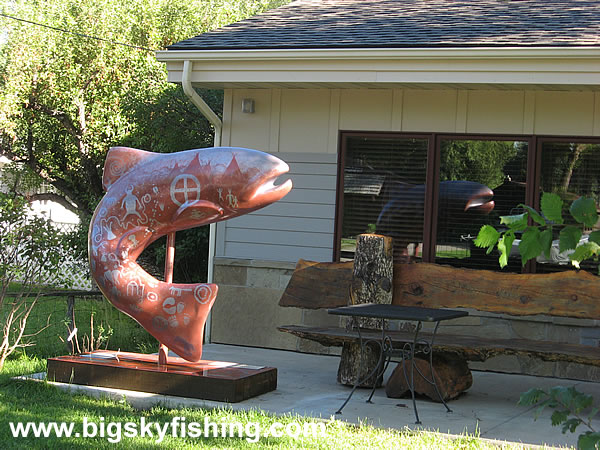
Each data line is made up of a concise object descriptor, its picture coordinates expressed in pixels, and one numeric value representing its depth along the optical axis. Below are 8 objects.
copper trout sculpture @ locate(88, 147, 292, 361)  5.73
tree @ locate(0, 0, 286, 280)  13.87
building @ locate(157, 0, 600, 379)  7.31
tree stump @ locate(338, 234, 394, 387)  6.67
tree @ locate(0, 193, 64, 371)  6.80
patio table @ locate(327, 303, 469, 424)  5.41
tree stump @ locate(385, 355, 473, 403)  6.06
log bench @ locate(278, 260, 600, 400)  5.93
